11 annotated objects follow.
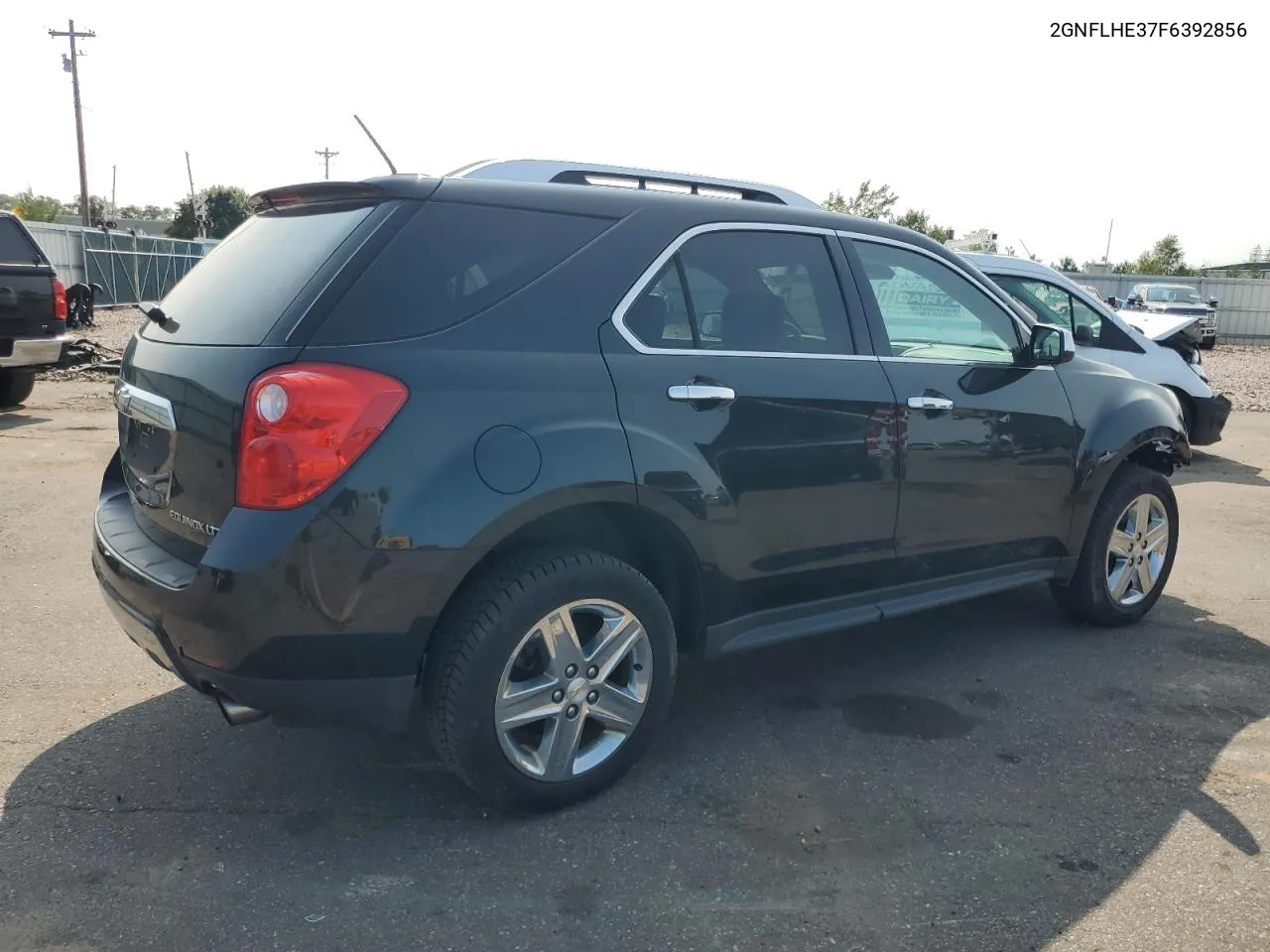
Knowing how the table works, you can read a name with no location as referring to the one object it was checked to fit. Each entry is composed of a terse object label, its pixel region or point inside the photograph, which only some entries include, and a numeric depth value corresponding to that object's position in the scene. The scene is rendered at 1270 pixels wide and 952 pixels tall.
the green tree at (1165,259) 60.47
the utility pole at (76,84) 42.62
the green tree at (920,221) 42.28
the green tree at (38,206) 62.37
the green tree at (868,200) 41.06
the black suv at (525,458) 2.64
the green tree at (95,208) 67.26
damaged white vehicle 7.99
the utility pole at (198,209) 49.50
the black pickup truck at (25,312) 9.75
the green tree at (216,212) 57.12
